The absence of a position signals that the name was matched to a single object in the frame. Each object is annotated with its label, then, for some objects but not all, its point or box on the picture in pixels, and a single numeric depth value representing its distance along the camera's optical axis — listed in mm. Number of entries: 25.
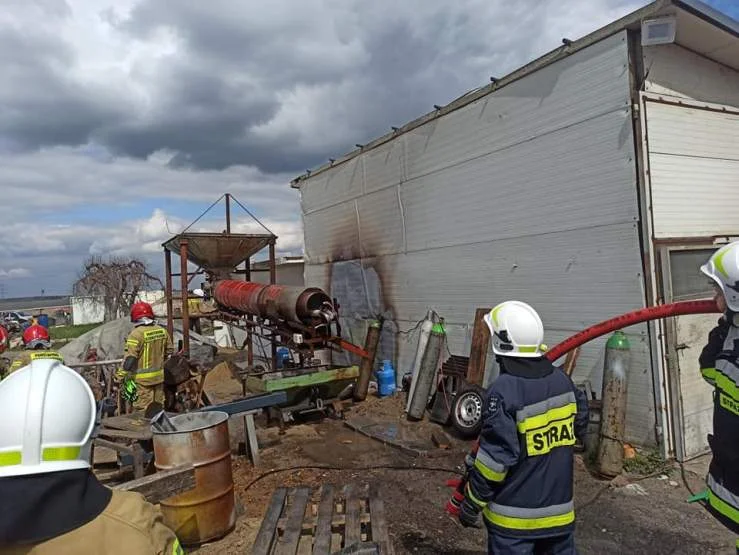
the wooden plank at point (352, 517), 3709
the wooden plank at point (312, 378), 7535
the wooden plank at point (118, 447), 5336
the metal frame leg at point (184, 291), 10484
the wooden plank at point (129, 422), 5863
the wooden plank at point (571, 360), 6484
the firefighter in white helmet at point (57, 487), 1242
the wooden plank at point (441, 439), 6771
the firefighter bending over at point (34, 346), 5406
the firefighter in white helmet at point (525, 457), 2490
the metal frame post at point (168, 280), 11836
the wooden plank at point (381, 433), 6586
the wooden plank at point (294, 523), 3533
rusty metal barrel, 4363
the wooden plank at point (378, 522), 3262
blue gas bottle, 9742
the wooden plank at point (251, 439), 6441
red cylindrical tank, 8484
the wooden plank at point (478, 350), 7758
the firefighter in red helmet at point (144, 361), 6762
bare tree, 28453
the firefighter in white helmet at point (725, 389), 2447
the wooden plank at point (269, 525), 3478
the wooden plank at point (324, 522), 3553
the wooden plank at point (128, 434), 5426
